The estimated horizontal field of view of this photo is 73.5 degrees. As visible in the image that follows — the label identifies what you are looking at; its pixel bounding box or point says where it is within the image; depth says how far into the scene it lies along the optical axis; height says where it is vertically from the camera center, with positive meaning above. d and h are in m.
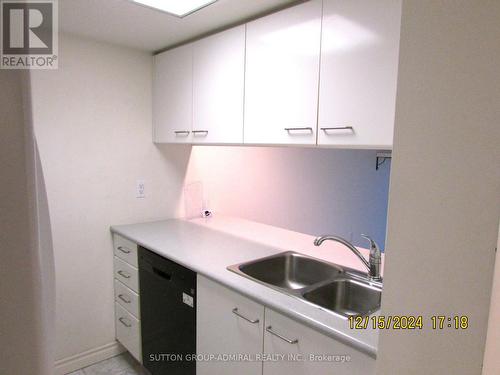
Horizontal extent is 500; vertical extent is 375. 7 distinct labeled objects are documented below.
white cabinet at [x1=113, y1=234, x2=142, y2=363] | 2.22 -1.02
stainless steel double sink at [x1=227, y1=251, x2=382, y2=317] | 1.46 -0.62
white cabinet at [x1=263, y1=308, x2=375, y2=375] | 1.06 -0.69
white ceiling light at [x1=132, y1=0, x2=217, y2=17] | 1.59 +0.70
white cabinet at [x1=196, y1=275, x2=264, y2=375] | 1.38 -0.80
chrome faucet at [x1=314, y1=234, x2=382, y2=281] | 1.48 -0.48
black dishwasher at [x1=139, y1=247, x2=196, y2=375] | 1.74 -0.94
